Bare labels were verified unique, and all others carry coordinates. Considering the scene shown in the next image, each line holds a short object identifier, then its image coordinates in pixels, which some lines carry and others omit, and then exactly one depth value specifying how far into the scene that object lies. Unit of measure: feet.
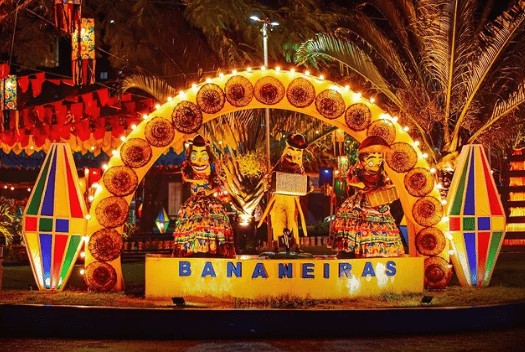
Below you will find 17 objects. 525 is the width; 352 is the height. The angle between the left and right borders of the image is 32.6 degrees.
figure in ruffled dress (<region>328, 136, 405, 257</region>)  44.37
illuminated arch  44.91
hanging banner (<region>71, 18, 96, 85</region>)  64.64
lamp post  69.56
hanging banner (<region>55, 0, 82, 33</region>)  54.75
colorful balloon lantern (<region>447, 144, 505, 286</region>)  47.24
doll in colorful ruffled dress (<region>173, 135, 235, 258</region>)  43.73
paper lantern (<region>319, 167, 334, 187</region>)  78.10
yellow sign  41.29
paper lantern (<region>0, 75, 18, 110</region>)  71.05
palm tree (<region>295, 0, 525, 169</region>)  56.49
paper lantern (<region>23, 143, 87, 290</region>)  44.86
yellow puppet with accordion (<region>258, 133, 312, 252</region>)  44.37
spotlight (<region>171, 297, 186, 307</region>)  37.35
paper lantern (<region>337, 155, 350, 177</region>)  66.05
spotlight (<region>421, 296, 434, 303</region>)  38.91
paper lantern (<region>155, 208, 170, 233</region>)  100.99
